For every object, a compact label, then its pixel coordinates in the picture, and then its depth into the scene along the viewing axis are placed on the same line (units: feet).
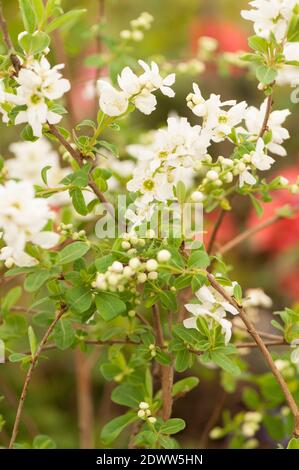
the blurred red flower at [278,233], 8.58
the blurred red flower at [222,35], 9.84
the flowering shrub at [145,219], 2.64
